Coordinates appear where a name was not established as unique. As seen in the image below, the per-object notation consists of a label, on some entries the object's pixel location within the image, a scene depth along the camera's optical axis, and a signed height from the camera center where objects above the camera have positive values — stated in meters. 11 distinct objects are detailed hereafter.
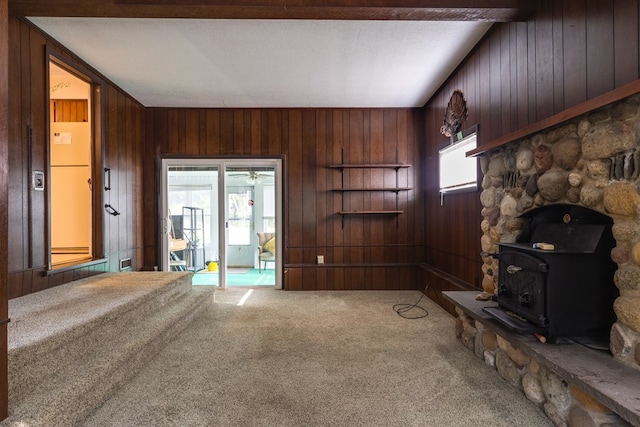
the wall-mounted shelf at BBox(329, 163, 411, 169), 4.51 +0.68
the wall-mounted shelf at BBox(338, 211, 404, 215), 4.50 +0.01
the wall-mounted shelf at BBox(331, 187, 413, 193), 4.52 +0.34
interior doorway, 3.51 +0.43
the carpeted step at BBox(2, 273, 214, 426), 1.58 -0.85
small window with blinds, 3.19 +0.50
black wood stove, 1.67 -0.39
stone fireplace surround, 1.39 -0.14
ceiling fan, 4.74 +0.58
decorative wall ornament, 3.33 +1.07
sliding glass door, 4.67 +0.02
